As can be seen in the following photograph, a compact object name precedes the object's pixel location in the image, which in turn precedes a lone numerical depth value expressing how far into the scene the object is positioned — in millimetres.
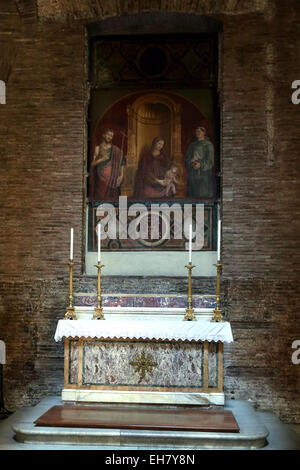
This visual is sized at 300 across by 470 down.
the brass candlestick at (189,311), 6664
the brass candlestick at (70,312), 6738
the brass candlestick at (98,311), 6739
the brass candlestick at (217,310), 6613
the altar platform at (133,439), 5656
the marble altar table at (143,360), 6520
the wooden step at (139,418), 5805
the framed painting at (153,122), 8531
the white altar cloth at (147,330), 6469
